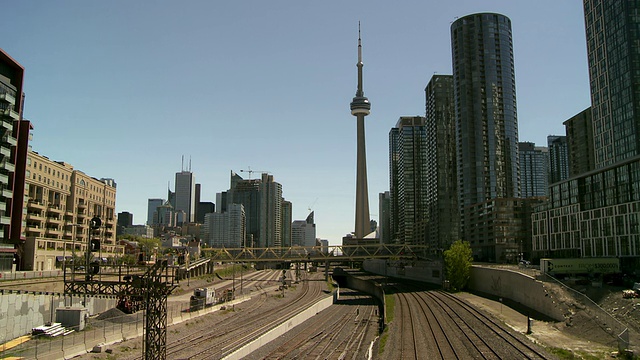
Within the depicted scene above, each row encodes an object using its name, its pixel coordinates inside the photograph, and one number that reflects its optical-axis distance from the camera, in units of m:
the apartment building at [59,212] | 96.50
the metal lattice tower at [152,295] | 38.72
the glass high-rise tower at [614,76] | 154.38
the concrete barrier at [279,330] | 51.69
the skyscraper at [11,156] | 76.62
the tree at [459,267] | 122.38
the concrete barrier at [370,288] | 98.03
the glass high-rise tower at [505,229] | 184.38
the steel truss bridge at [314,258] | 160.88
